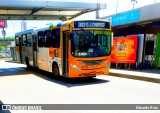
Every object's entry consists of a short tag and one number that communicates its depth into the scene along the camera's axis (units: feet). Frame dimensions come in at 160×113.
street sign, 206.78
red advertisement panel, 38.51
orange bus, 25.98
